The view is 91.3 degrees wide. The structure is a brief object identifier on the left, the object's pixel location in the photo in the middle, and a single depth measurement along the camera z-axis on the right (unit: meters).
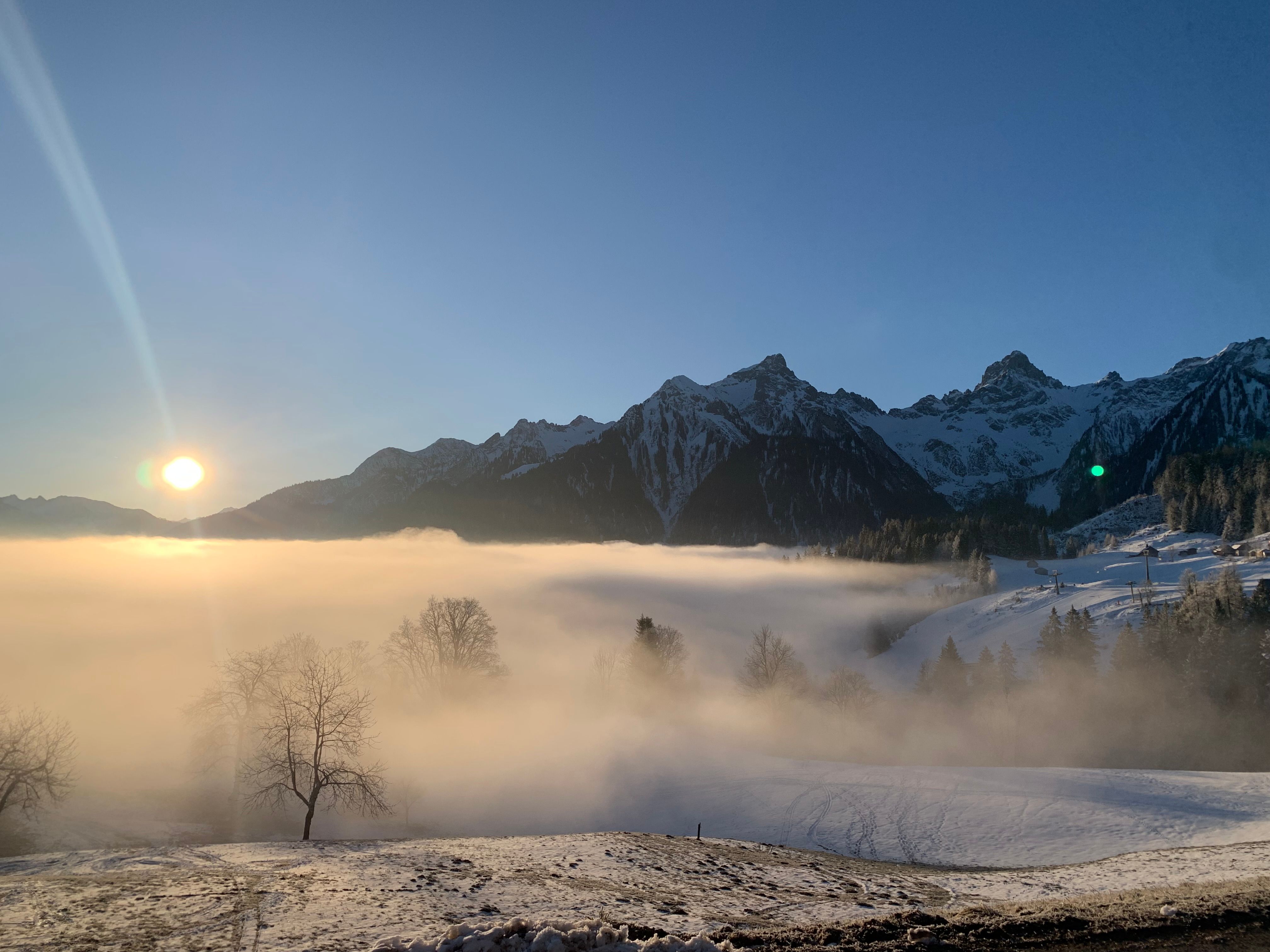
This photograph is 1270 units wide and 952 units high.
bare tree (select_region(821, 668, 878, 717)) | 88.50
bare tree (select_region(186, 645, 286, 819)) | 48.00
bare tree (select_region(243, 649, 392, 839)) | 36.28
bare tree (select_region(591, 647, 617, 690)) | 90.56
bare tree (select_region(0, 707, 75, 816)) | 35.88
